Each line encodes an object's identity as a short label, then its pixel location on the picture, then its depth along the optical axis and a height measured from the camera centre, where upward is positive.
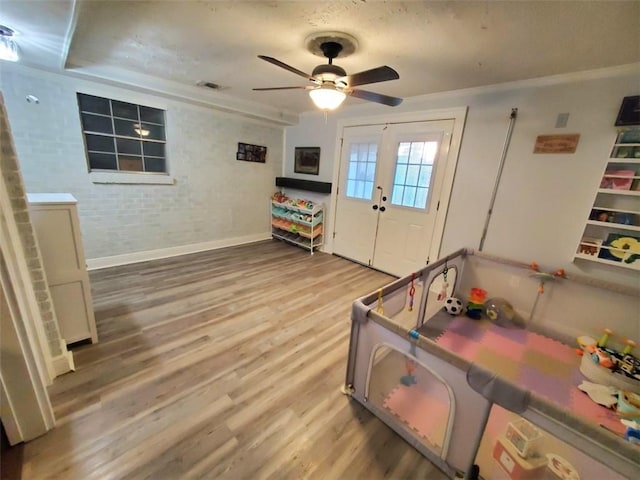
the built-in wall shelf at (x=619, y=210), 2.03 -0.10
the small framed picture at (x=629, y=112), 1.97 +0.68
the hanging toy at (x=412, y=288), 2.02 -0.84
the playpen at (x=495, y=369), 1.04 -1.24
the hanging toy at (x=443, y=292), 2.64 -1.17
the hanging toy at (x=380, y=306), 1.68 -0.83
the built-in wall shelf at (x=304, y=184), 4.37 -0.19
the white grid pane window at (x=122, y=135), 3.13 +0.32
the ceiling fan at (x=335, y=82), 1.73 +0.67
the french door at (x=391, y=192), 3.22 -0.16
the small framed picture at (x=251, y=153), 4.46 +0.30
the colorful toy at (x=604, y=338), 2.20 -1.22
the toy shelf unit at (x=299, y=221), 4.48 -0.89
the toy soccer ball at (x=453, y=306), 2.79 -1.32
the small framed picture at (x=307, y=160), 4.55 +0.25
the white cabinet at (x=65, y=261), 1.69 -0.75
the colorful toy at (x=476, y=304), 2.78 -1.27
